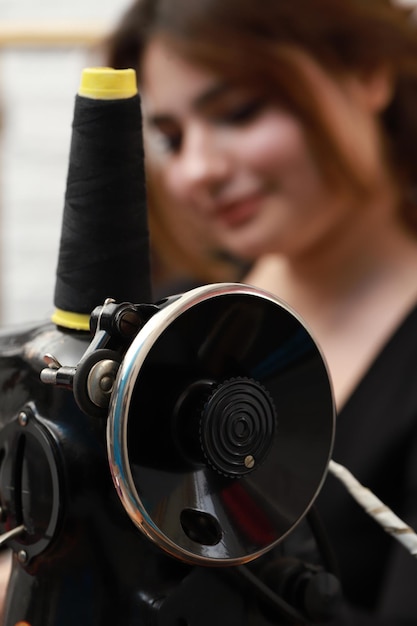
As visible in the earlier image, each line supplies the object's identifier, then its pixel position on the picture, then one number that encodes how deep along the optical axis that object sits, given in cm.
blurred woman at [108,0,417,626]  144
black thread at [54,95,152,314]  87
